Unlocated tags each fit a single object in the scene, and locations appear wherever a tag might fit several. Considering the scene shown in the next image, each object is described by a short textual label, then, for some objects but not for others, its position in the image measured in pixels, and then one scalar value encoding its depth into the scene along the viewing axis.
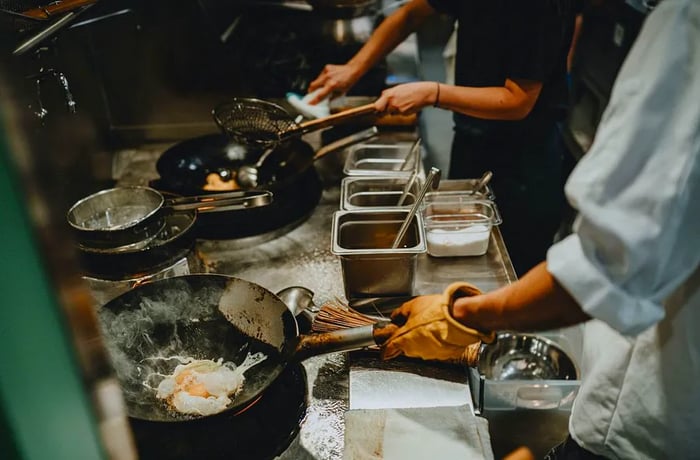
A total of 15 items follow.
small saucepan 1.92
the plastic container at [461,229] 1.98
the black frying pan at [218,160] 2.39
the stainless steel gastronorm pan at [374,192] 2.09
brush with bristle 1.59
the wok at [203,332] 1.42
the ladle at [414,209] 1.77
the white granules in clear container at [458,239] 1.98
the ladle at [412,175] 2.05
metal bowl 2.34
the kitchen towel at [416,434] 1.25
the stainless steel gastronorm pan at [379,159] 2.40
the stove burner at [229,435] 1.31
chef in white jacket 0.86
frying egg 1.38
